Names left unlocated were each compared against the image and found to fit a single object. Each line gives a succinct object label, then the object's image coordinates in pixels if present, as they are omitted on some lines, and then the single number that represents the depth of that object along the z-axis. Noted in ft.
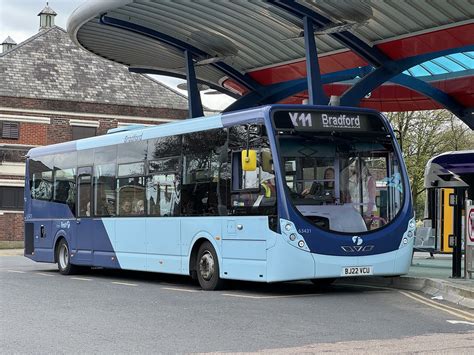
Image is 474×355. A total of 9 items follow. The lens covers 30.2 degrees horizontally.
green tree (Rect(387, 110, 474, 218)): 151.64
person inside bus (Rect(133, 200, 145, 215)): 57.82
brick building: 146.82
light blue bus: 45.65
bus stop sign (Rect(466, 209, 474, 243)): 50.88
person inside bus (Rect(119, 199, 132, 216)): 59.47
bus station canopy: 63.21
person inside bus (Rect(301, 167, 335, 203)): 46.47
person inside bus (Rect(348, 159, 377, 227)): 47.62
